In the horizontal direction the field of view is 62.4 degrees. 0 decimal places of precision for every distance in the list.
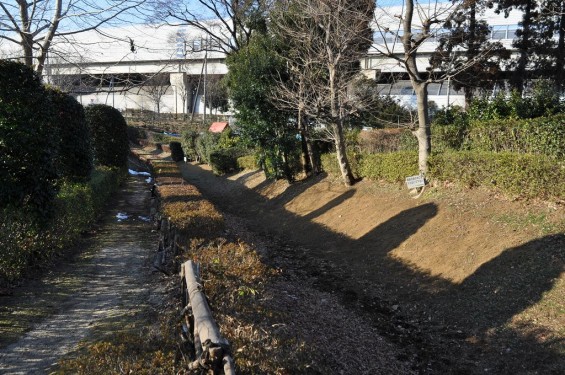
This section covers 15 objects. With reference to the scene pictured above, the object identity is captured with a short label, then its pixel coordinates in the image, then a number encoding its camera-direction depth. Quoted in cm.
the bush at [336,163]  1507
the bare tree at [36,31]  945
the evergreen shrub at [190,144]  3938
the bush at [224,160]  2838
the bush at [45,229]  603
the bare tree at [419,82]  1094
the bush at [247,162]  2535
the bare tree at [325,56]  1333
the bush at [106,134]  1725
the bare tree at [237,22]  2092
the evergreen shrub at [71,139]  1132
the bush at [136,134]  5466
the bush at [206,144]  3278
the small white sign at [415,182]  1109
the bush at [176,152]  4144
